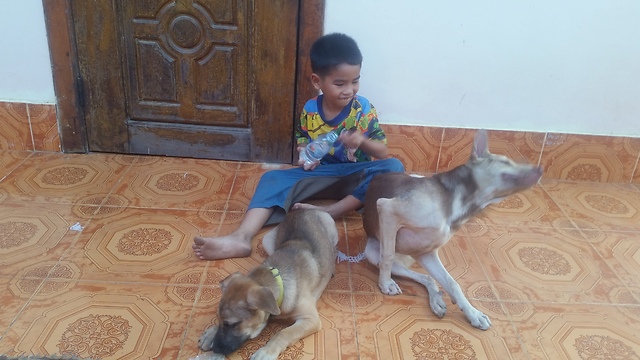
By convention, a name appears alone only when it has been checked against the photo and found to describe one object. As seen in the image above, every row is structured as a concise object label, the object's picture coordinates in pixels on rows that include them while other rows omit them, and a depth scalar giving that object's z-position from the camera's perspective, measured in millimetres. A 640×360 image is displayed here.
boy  2807
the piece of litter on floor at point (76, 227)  2838
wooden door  3393
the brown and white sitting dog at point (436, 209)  2227
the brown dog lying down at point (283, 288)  1913
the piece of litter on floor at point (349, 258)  2736
